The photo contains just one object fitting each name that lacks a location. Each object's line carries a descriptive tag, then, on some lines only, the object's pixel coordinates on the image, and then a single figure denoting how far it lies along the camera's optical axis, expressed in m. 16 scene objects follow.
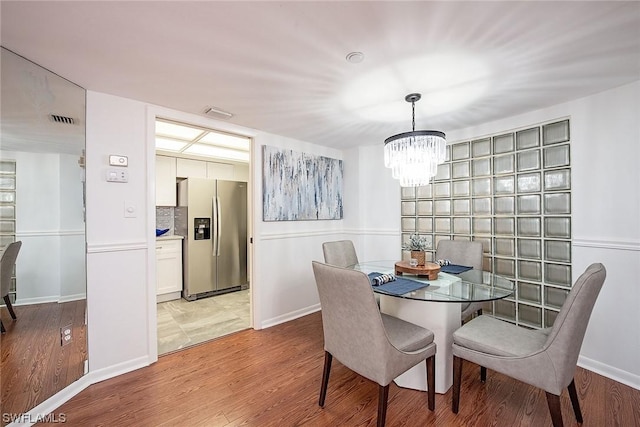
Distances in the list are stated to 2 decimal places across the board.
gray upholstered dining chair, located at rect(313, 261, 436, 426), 1.40
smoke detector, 1.56
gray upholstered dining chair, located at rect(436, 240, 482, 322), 2.58
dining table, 1.73
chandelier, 1.99
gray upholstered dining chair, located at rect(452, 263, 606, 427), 1.31
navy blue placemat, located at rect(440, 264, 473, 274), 2.33
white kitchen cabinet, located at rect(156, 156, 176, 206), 3.95
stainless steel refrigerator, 3.90
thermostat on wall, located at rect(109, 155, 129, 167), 2.08
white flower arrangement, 2.24
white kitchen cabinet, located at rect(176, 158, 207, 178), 4.16
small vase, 2.22
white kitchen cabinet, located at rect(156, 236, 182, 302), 3.75
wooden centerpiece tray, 2.07
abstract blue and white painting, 3.04
